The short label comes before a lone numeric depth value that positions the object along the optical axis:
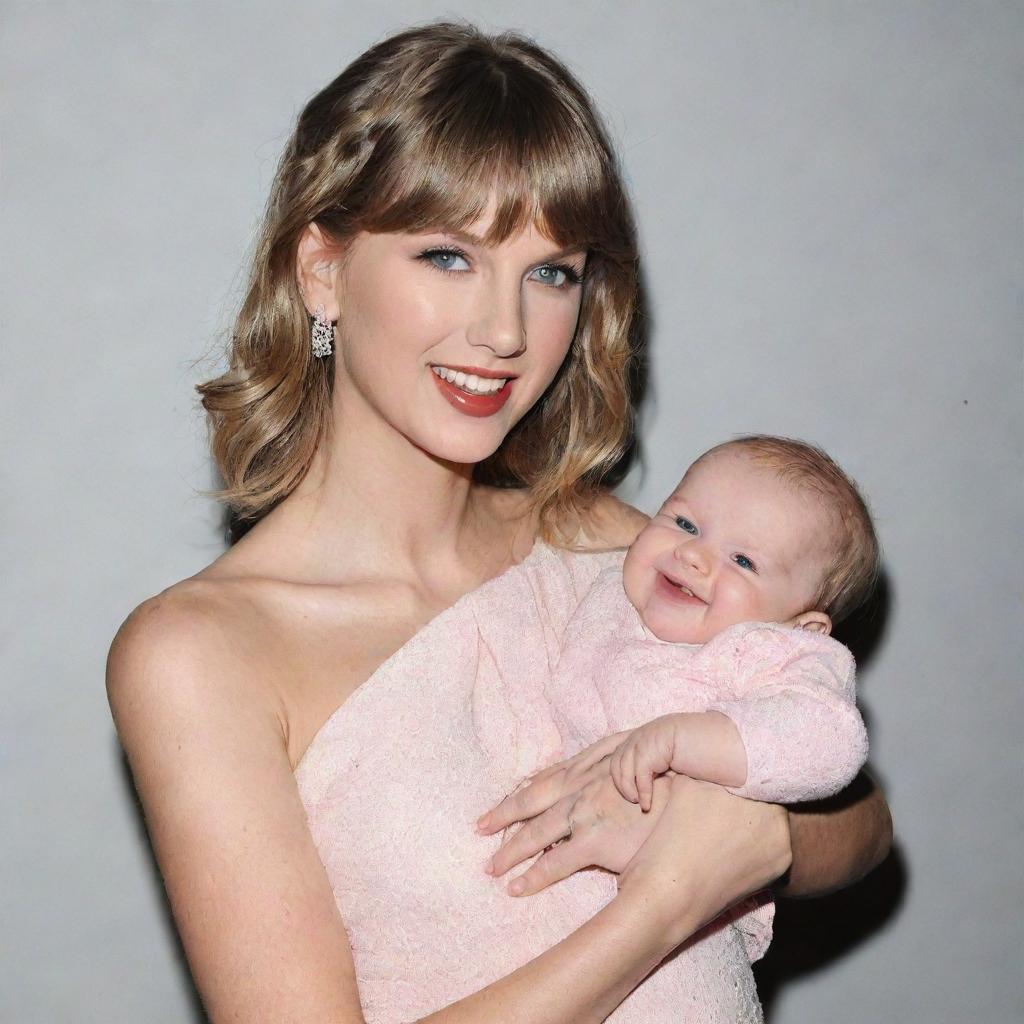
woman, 1.72
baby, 1.76
